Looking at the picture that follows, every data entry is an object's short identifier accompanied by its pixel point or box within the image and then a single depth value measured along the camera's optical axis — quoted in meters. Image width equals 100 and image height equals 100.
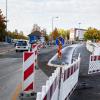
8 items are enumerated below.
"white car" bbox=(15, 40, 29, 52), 29.44
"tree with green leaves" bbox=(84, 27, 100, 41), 95.09
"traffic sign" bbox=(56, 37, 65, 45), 14.18
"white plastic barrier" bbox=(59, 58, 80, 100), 5.60
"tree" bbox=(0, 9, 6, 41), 52.75
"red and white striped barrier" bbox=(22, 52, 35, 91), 6.34
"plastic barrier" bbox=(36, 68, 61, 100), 3.18
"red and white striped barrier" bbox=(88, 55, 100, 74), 11.45
